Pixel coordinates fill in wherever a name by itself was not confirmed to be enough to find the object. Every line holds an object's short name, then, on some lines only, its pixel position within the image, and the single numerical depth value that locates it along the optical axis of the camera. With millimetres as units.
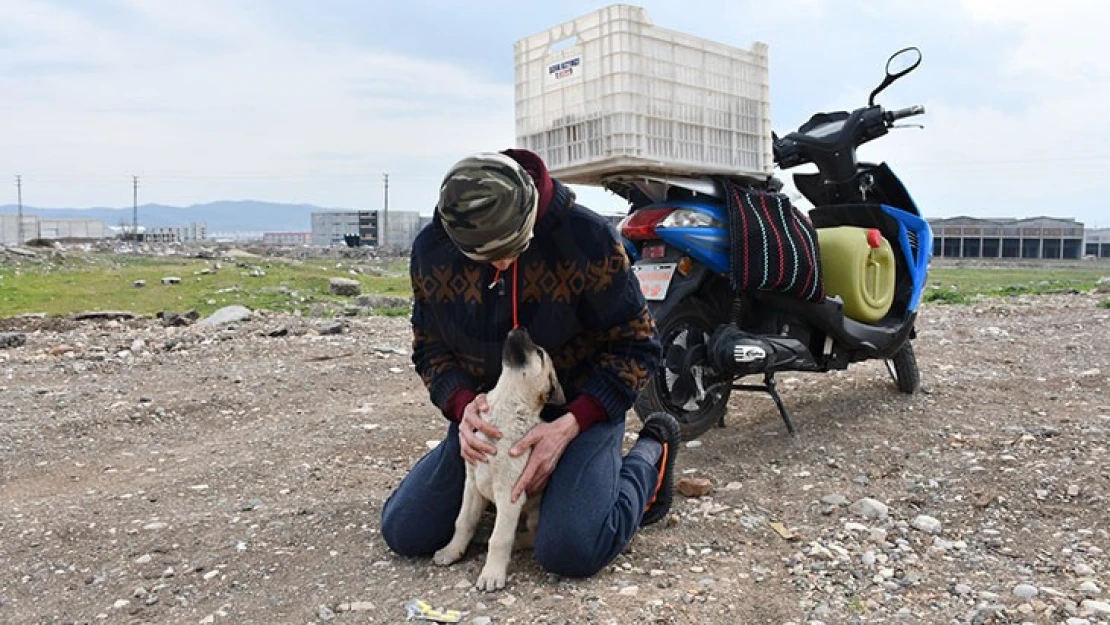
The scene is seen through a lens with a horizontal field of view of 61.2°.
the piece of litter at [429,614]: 2486
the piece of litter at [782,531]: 3136
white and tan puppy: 2750
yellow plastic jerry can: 4664
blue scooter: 3984
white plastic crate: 3727
